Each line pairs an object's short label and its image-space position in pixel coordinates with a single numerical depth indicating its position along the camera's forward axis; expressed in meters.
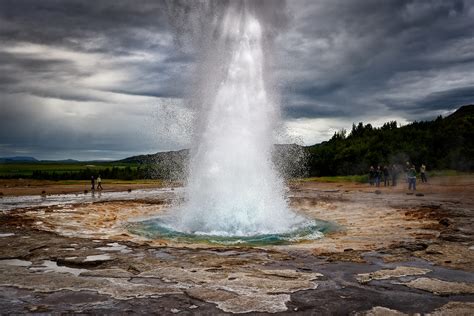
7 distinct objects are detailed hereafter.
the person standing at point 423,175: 31.00
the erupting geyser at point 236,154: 12.99
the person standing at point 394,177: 31.94
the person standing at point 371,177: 35.55
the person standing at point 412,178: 26.91
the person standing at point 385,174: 32.59
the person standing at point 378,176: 32.56
